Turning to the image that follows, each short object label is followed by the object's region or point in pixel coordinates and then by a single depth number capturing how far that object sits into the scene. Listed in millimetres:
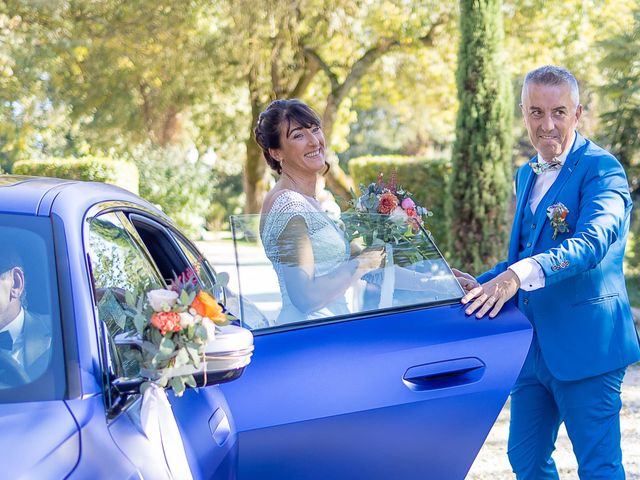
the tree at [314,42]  15883
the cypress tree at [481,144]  12570
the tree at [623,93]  13109
